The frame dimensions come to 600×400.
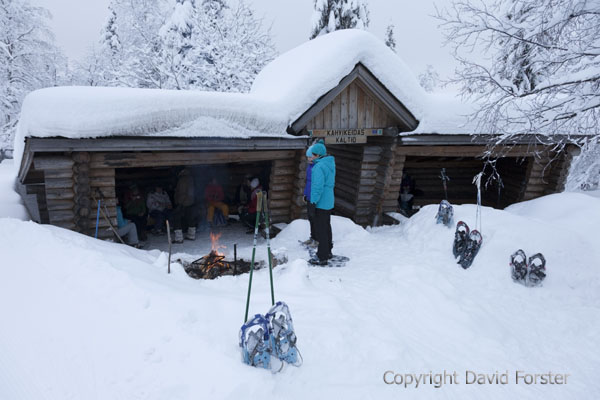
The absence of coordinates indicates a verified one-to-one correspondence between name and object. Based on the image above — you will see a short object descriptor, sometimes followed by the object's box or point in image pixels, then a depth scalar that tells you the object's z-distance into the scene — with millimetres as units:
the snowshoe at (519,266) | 5129
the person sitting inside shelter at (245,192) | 9820
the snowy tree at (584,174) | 13109
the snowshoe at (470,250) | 5770
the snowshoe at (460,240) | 6012
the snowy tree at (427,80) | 47491
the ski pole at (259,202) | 3040
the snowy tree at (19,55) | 15336
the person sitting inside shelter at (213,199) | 9336
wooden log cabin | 5992
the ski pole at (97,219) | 6062
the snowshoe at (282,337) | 2689
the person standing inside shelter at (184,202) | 8594
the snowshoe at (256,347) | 2555
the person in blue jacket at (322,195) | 5840
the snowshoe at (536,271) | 5074
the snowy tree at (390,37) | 33281
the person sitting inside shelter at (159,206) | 8469
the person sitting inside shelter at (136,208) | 8281
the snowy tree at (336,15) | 21469
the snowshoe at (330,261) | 6017
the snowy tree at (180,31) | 18016
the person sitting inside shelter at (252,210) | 8773
